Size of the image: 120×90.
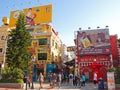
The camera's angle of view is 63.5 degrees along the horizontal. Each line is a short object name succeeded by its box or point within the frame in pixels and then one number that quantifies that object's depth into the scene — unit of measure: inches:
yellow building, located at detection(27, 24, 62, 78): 729.5
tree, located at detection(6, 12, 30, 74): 549.0
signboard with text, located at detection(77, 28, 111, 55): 659.9
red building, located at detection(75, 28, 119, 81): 652.8
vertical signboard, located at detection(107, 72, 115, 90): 333.8
